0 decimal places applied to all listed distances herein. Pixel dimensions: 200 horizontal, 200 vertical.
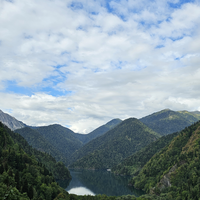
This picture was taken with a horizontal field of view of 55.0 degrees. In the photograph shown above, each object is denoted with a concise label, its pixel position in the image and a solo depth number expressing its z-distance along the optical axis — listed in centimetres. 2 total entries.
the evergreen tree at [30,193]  12419
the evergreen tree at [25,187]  12619
